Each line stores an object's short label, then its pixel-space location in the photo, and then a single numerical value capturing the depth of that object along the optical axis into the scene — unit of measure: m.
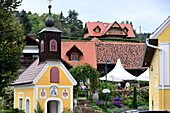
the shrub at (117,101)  41.83
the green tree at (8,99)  41.68
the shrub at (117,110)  39.19
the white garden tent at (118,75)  48.94
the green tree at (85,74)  40.16
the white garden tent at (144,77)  48.20
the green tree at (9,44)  21.78
